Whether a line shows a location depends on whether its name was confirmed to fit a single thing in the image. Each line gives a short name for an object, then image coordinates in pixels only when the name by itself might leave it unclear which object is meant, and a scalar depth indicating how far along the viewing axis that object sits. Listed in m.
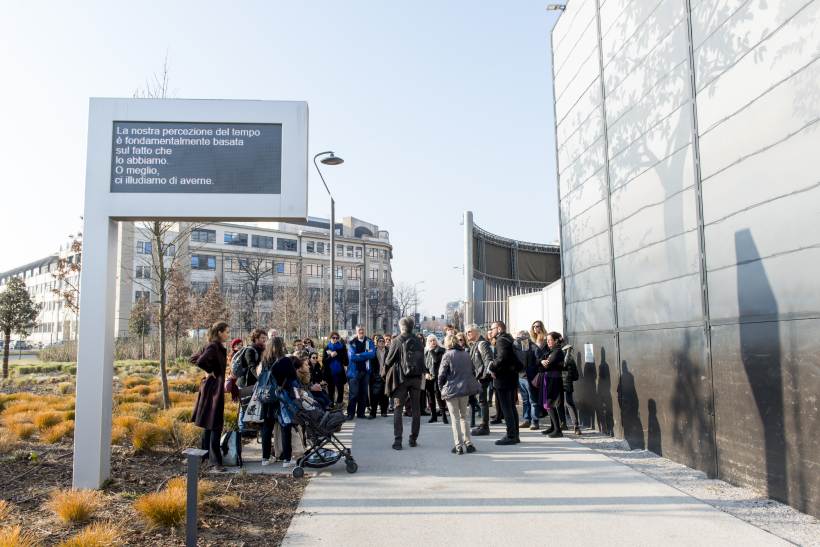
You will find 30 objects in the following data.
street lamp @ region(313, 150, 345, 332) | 17.67
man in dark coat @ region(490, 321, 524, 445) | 9.57
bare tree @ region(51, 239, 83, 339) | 21.88
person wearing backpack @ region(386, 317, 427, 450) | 9.50
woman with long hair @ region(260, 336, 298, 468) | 7.98
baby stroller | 7.68
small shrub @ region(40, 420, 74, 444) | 9.25
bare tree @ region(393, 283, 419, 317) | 91.19
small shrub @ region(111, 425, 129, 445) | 9.15
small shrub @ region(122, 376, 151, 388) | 16.68
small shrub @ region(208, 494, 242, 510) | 6.03
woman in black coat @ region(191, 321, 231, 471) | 7.88
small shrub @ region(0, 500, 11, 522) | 5.63
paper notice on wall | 10.97
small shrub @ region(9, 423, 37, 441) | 9.43
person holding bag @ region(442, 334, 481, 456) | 8.94
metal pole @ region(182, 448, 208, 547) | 4.29
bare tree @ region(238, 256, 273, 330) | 67.31
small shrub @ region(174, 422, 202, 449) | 9.02
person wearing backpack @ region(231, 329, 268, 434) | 8.58
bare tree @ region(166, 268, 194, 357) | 30.69
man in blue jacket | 12.64
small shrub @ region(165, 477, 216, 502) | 5.91
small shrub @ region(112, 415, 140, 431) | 9.73
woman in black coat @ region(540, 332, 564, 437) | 10.24
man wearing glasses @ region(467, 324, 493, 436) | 10.54
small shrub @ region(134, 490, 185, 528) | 5.43
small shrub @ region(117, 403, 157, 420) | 10.97
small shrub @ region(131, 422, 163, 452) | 8.69
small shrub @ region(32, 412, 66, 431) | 9.96
